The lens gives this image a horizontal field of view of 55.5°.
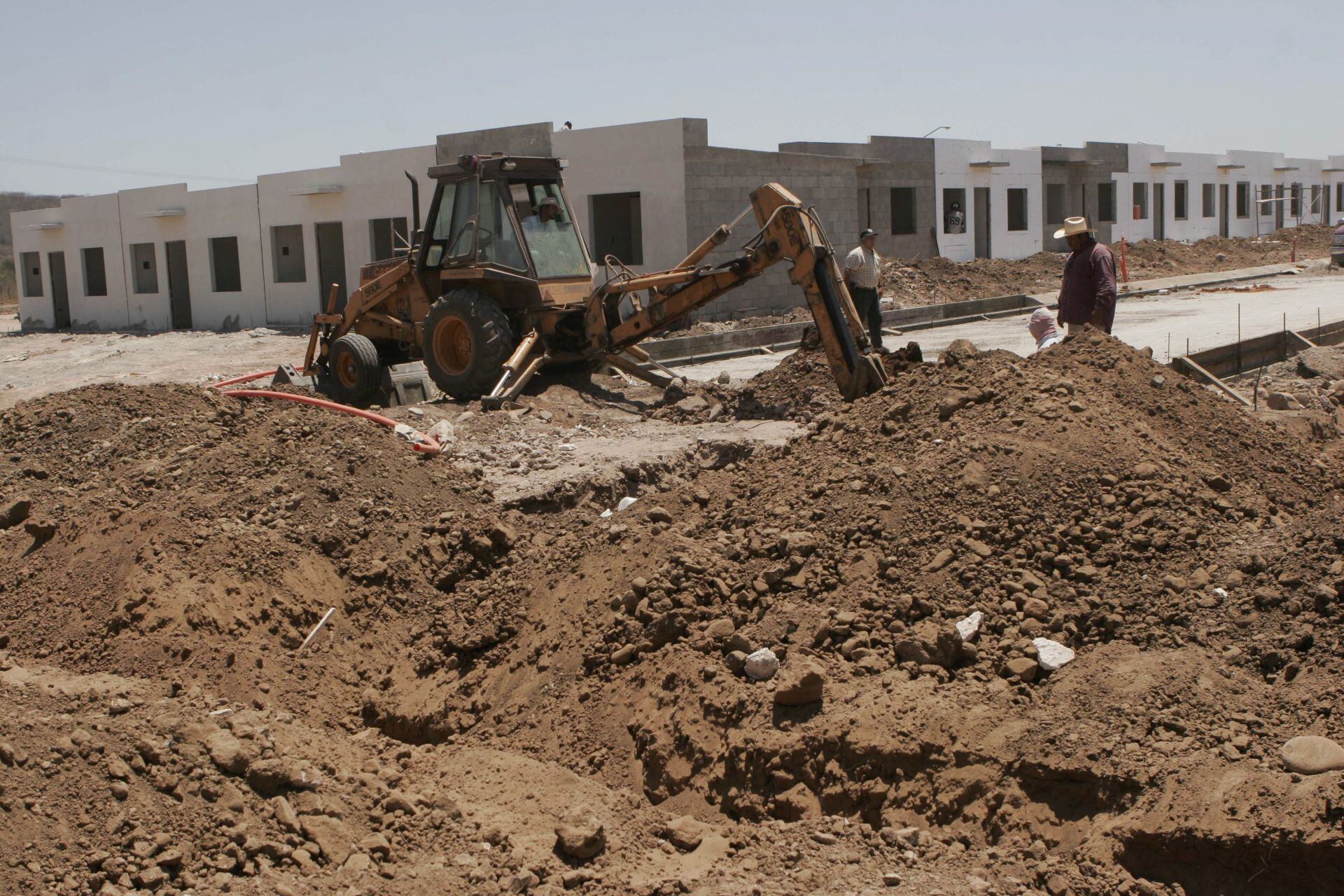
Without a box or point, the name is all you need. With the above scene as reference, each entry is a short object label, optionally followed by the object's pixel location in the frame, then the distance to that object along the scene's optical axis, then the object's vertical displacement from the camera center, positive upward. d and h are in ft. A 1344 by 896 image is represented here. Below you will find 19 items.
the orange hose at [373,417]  30.98 -3.28
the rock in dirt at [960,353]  26.55 -1.66
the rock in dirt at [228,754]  15.43 -5.54
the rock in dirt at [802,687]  16.42 -5.22
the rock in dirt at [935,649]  17.06 -4.96
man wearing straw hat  31.32 -0.32
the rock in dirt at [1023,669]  16.60 -5.13
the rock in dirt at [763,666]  17.30 -5.19
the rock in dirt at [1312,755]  13.39 -5.18
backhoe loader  39.22 -0.19
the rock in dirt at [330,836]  14.66 -6.27
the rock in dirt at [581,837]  14.84 -6.39
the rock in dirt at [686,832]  15.31 -6.61
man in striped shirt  44.47 +0.08
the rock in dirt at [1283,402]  36.37 -3.92
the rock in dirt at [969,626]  17.38 -4.79
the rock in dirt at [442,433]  32.96 -3.73
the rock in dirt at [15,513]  26.86 -4.40
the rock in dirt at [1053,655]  16.65 -5.00
